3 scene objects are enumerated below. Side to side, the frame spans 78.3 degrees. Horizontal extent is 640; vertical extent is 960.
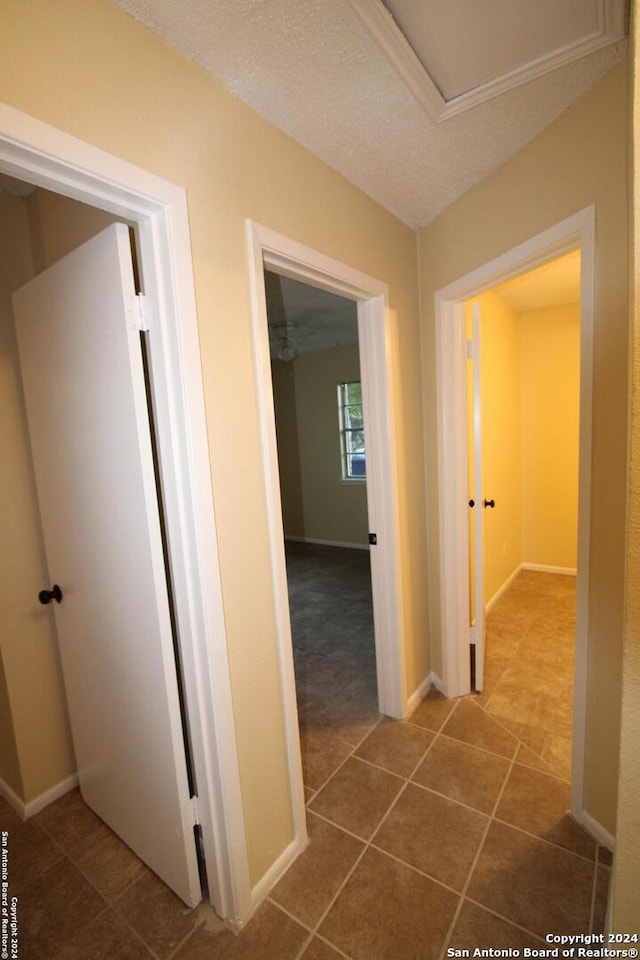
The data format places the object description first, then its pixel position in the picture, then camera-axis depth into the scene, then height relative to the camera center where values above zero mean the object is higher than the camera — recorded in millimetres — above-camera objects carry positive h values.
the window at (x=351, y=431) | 5387 +100
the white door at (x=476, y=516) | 2033 -460
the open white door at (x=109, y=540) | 1076 -270
